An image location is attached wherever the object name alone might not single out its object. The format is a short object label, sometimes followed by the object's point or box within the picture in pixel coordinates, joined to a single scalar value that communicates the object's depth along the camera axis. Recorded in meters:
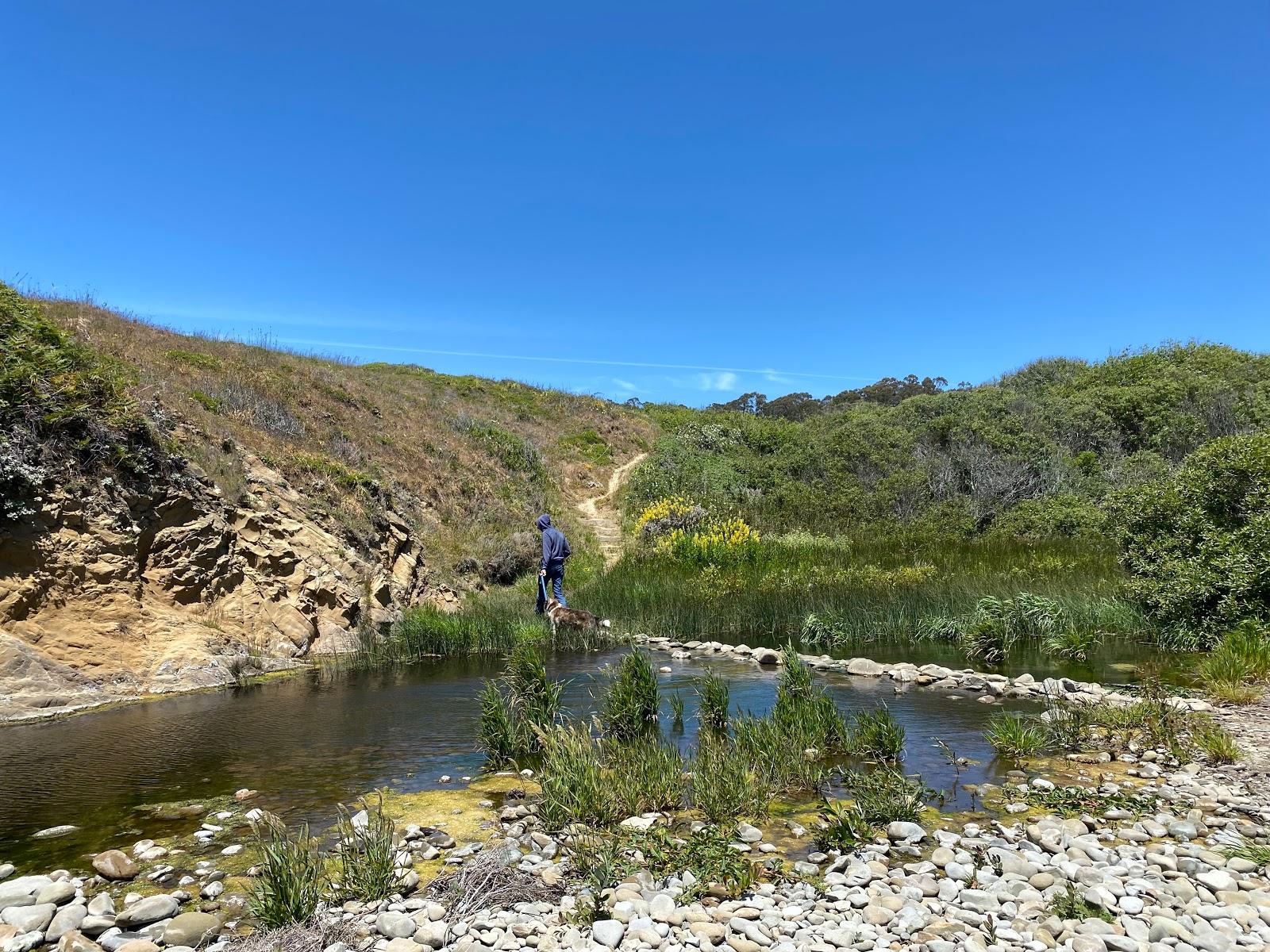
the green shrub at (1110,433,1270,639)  10.68
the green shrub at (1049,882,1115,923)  4.23
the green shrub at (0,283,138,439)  11.27
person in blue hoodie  15.96
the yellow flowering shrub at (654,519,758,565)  21.12
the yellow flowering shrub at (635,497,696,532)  25.91
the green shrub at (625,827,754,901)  4.80
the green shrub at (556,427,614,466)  39.66
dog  14.88
